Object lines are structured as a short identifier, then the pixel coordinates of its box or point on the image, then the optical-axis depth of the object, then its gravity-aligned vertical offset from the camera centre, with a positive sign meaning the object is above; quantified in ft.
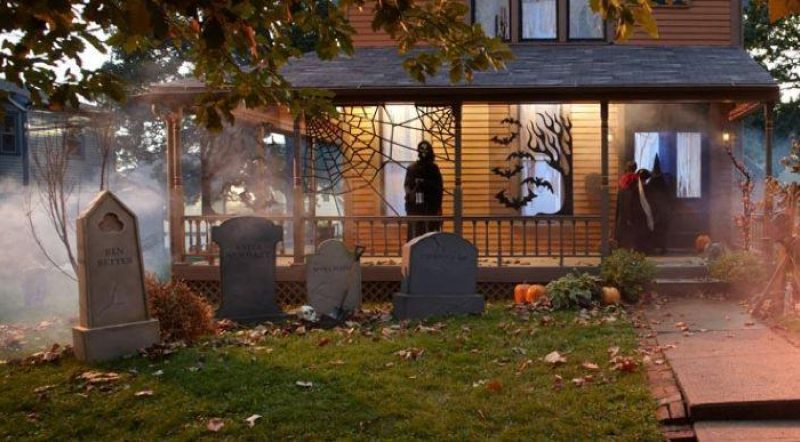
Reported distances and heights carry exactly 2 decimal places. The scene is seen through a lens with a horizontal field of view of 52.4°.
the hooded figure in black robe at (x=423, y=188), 48.42 +1.24
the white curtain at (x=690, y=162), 55.42 +2.97
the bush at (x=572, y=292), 36.83 -3.91
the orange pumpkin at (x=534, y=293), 39.73 -4.21
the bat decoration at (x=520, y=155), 54.54 +3.52
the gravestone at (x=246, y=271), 35.90 -2.68
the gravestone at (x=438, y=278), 35.55 -3.09
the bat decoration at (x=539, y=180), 55.06 +1.70
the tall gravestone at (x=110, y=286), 27.53 -2.57
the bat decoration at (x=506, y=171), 54.85 +2.47
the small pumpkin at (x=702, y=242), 53.62 -2.44
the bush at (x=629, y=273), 39.34 -3.28
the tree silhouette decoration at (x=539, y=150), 54.65 +3.88
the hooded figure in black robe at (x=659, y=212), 51.80 -0.41
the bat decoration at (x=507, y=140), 54.85 +4.57
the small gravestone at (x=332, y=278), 37.04 -3.13
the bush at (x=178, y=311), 30.66 -3.81
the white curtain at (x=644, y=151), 55.57 +3.76
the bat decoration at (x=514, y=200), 54.85 +0.51
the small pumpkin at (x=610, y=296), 38.11 -4.22
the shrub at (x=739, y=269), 39.83 -3.24
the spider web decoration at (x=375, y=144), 53.47 +4.41
